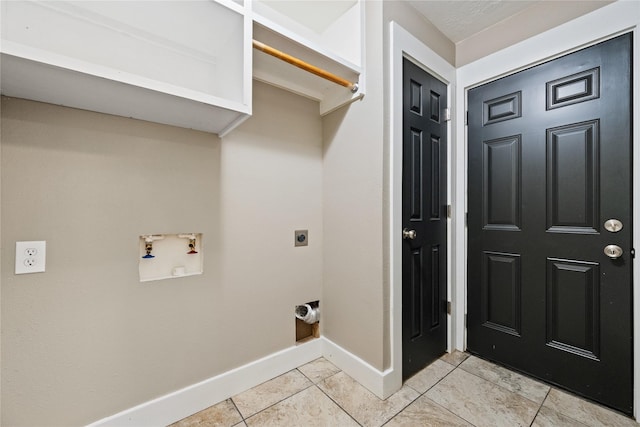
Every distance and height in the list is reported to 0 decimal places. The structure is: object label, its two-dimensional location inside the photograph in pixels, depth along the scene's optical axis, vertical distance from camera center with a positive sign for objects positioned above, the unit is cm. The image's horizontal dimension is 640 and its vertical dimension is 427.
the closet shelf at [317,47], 144 +87
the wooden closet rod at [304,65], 131 +79
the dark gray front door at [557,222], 139 -8
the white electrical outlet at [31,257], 105 -17
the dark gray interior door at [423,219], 166 -6
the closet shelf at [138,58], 92 +68
